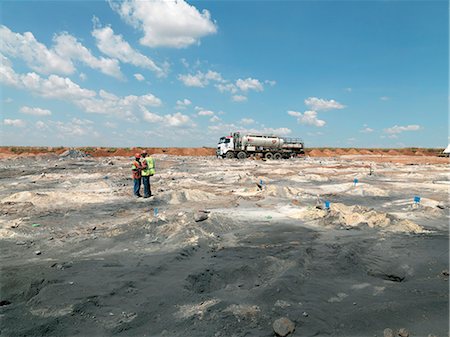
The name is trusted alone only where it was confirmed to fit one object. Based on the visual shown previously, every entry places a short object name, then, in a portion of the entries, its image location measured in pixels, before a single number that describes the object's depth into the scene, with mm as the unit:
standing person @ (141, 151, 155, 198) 12266
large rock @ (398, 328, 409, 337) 3586
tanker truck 39562
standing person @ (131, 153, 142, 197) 12546
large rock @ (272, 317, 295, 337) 3670
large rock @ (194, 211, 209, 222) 8477
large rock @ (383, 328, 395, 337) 3618
